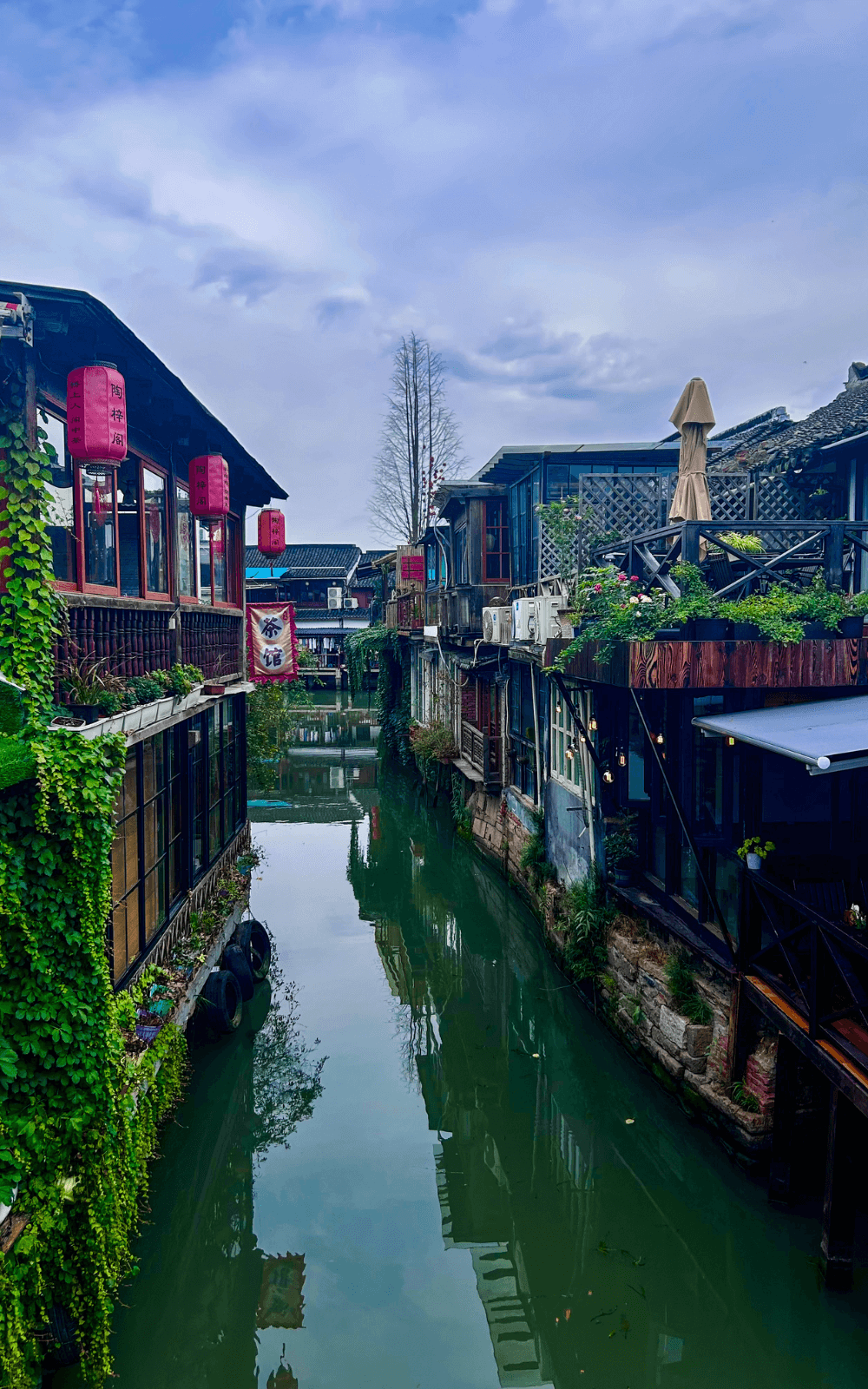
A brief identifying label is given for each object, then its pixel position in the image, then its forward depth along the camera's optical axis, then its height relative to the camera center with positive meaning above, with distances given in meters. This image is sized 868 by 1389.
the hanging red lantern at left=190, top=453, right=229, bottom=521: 12.18 +2.35
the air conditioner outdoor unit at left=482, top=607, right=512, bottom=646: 17.78 +0.63
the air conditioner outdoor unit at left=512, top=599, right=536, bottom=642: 14.70 +0.63
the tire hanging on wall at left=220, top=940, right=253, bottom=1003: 12.99 -4.39
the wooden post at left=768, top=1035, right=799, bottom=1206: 8.53 -4.49
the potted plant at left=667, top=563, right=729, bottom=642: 9.05 +0.39
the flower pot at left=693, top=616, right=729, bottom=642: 9.09 +0.26
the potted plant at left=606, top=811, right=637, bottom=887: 12.44 -2.68
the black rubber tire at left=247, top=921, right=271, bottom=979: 14.38 -4.62
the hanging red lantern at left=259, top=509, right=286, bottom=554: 17.44 +2.50
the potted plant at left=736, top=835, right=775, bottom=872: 8.96 -1.96
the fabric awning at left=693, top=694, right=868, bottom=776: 6.95 -0.68
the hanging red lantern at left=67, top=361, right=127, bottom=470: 7.58 +2.11
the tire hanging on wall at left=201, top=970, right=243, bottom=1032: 12.05 -4.50
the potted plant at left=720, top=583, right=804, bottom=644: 8.82 +0.36
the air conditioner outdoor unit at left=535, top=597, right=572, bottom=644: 13.58 +0.56
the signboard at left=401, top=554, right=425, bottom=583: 32.84 +3.30
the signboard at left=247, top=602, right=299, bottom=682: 16.78 +0.34
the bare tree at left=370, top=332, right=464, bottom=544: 43.91 +11.36
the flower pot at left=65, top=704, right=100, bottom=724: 7.38 -0.39
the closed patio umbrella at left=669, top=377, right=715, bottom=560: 10.73 +2.44
